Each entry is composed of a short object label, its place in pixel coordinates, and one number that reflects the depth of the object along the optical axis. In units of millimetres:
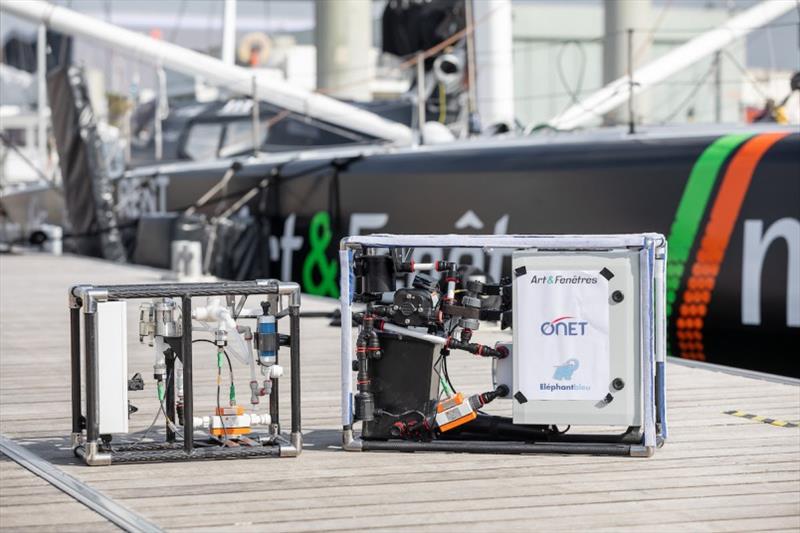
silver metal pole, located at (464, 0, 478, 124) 14555
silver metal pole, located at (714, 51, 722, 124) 12915
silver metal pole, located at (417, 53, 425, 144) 13703
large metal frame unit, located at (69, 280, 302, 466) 5172
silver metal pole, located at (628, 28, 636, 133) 11641
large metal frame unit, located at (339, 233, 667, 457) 5277
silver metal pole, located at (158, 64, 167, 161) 18831
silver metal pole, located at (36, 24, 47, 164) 28464
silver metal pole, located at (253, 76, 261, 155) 15719
